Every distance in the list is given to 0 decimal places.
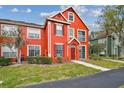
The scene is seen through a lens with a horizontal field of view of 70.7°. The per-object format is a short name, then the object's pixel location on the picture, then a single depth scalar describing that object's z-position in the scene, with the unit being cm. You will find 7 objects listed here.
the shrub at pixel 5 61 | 1026
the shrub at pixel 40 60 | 1081
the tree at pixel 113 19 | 1710
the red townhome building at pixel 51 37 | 1187
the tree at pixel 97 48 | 1928
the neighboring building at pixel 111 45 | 2075
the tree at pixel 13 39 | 1100
